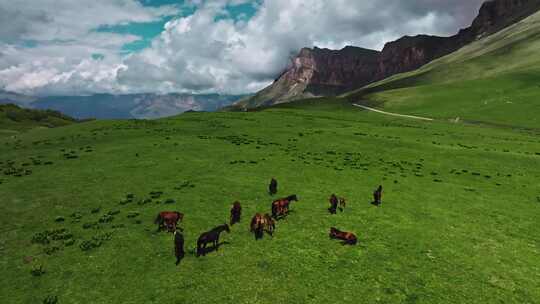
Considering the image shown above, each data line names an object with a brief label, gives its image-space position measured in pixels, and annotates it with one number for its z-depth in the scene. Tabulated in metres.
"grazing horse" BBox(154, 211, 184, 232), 20.69
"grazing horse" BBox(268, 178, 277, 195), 27.86
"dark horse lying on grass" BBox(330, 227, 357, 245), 19.06
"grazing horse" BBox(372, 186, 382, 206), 26.36
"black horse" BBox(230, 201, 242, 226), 21.97
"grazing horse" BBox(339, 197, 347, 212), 24.70
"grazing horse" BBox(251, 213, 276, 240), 19.66
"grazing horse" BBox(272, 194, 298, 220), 22.58
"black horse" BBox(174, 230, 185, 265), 16.78
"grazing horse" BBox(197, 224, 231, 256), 17.58
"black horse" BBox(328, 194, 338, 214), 23.89
